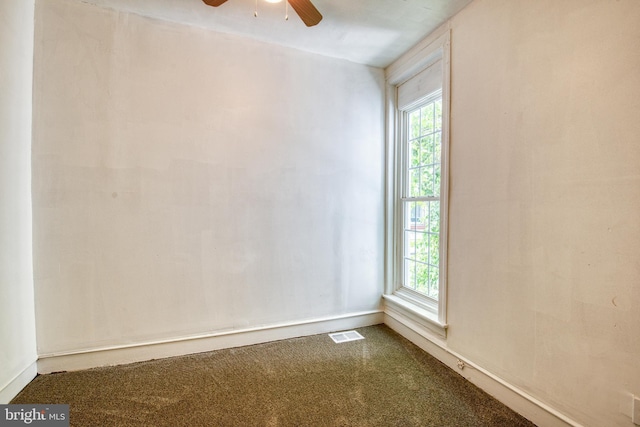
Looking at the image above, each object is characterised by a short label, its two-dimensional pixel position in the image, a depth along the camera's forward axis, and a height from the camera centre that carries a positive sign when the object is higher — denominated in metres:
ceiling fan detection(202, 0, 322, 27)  1.66 +1.17
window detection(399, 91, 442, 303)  2.56 +0.13
